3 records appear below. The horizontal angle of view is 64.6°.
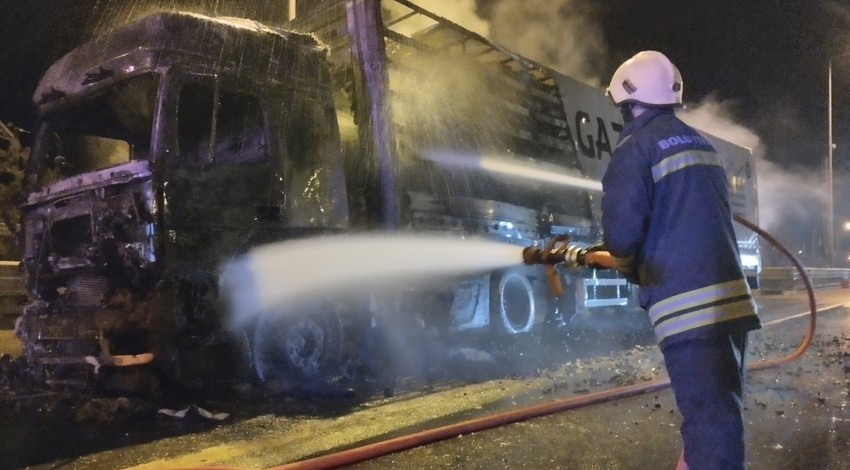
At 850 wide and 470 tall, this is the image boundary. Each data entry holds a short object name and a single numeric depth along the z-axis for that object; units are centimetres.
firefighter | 210
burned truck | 451
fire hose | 273
